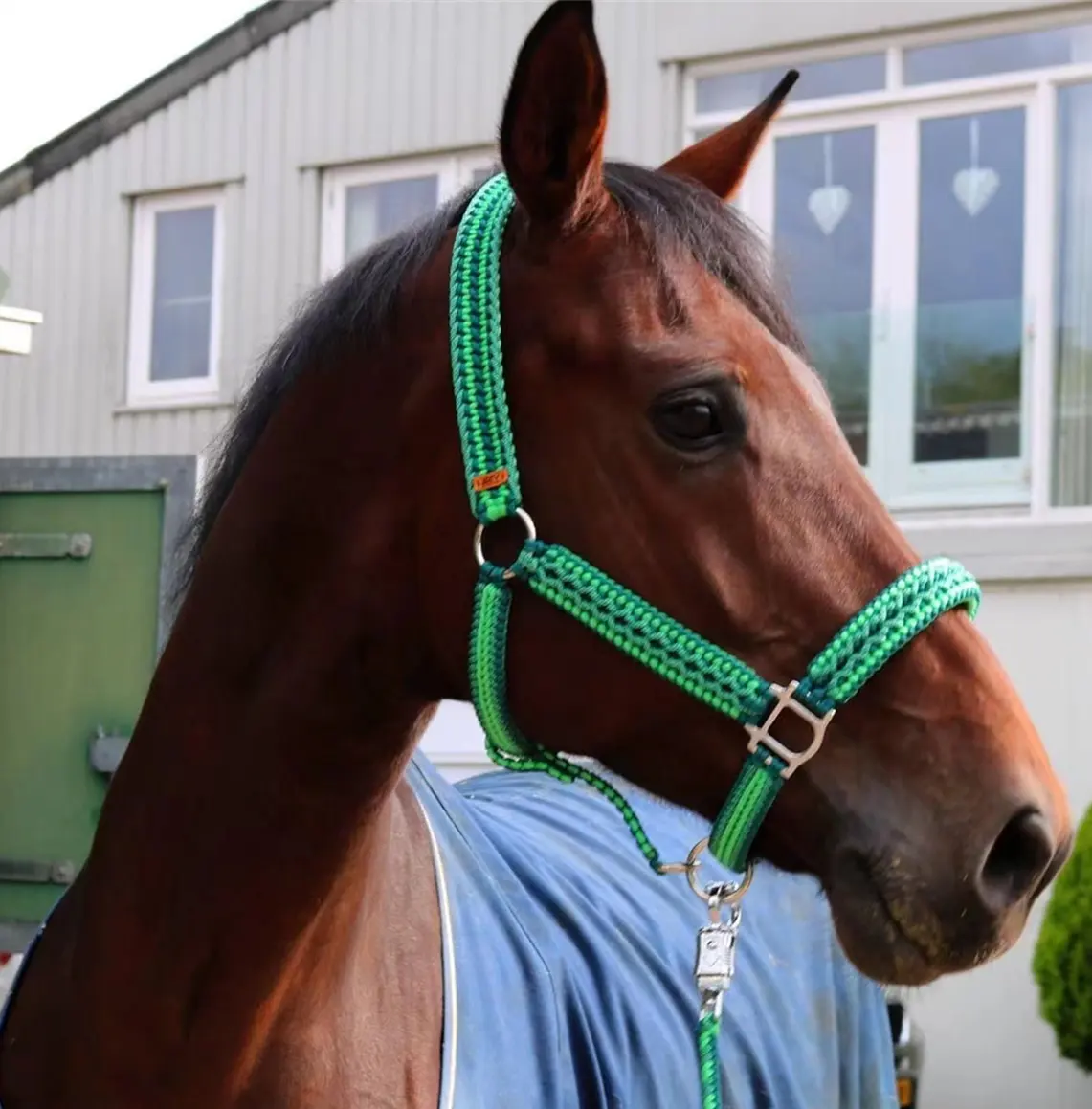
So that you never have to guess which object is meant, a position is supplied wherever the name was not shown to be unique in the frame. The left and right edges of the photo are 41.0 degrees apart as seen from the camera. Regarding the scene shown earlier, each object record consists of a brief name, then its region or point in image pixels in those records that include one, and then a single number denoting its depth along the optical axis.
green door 3.10
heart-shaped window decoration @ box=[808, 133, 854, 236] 6.66
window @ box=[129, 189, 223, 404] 8.21
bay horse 1.41
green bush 4.91
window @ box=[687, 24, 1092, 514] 6.18
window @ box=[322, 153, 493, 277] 7.65
